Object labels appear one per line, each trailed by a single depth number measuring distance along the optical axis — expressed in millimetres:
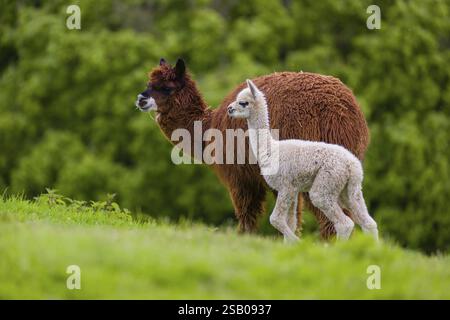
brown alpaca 16703
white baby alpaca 14250
